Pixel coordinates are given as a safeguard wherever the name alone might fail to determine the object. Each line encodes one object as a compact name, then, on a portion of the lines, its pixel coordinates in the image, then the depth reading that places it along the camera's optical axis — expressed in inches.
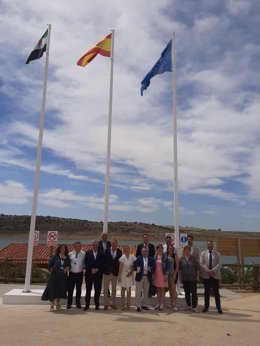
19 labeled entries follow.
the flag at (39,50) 495.8
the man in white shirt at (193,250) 417.2
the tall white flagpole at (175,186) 465.4
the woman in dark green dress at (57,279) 374.9
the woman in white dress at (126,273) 387.2
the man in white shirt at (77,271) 389.1
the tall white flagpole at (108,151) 462.0
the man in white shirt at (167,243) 413.8
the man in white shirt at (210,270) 390.6
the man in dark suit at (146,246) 401.4
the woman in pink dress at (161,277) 387.9
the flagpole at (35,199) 430.6
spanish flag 510.0
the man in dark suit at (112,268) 390.3
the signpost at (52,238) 671.8
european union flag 520.7
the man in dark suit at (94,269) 384.8
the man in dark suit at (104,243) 399.0
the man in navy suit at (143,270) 389.1
